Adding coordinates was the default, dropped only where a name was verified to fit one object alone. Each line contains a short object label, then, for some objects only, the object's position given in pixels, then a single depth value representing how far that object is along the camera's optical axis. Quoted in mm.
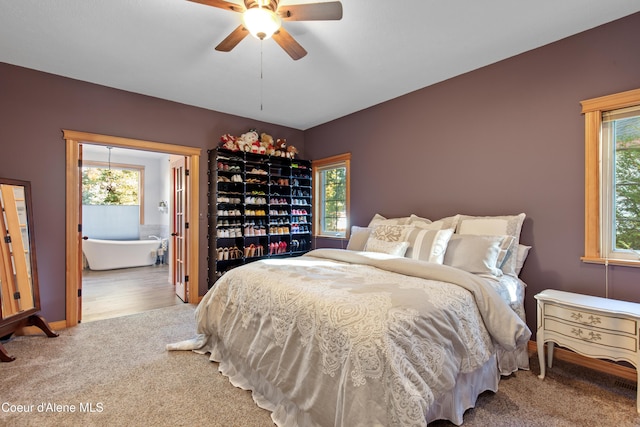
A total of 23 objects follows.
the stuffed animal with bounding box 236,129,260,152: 4205
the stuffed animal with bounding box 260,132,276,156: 4471
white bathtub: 6035
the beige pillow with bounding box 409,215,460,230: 2928
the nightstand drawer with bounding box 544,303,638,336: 1832
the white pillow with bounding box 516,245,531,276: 2594
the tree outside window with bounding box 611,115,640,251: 2258
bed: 1310
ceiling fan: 1776
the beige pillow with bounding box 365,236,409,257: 2738
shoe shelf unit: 4145
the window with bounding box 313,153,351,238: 4570
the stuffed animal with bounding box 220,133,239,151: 4102
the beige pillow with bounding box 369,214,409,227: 3367
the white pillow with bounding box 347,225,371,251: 3307
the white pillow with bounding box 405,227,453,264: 2539
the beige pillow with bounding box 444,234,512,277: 2330
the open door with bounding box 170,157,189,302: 4176
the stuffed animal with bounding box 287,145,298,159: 4703
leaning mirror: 2615
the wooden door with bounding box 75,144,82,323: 3318
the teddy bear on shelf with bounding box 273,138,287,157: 4590
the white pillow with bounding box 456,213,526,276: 2492
